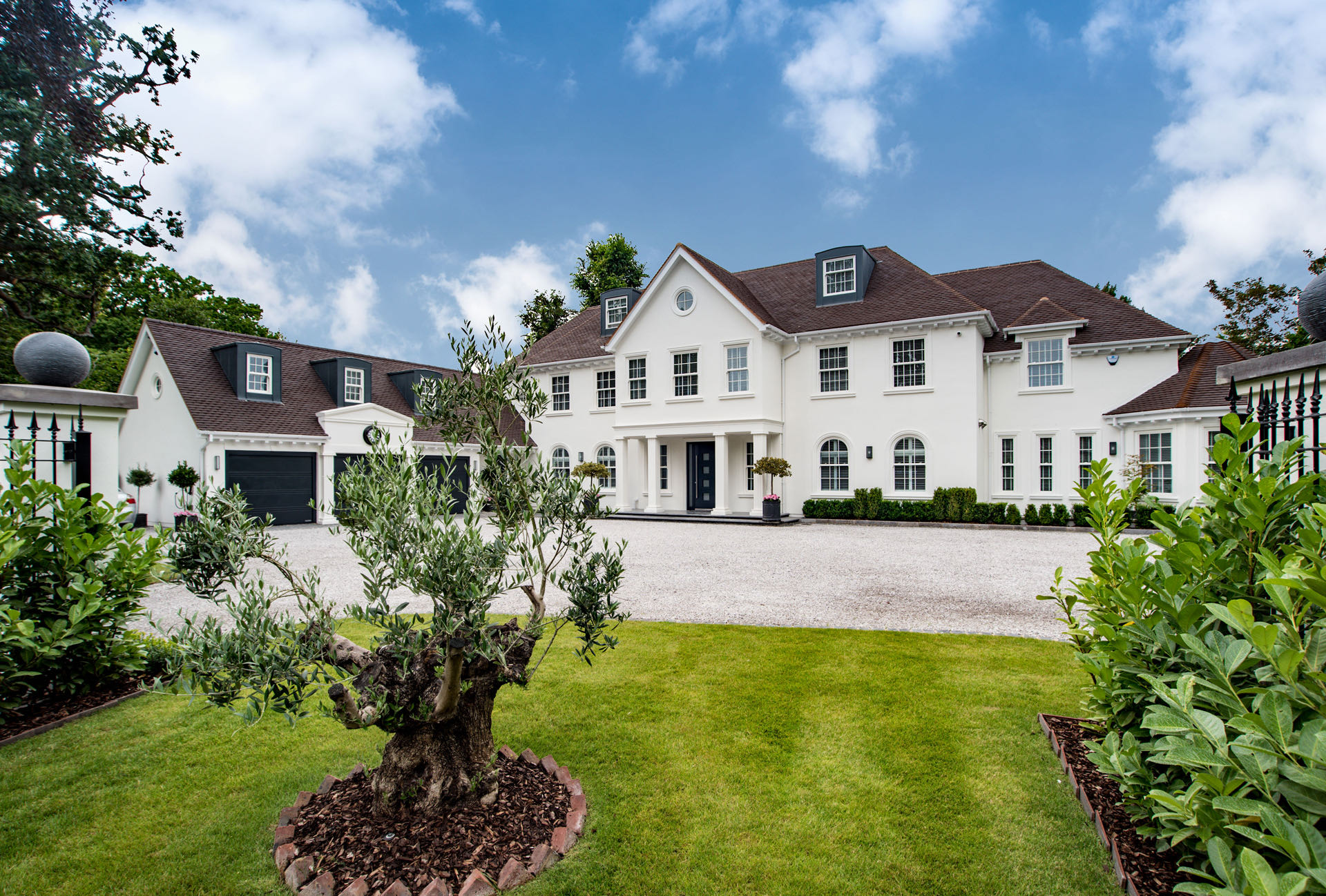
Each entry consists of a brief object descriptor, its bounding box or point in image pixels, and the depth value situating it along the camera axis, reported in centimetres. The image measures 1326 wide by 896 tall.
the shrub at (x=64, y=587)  470
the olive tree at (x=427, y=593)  266
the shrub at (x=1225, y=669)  164
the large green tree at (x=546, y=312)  4181
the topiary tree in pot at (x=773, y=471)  2047
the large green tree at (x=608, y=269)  4041
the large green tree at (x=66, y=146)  1368
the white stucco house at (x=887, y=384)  1952
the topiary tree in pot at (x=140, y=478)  2043
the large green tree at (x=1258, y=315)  2625
